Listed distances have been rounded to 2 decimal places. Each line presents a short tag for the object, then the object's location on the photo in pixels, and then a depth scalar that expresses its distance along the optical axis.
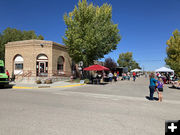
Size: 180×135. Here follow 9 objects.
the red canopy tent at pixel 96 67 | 16.67
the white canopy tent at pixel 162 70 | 22.14
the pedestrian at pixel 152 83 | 7.94
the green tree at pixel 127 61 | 66.62
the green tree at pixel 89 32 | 17.91
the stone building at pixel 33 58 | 20.27
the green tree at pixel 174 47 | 29.84
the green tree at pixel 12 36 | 30.53
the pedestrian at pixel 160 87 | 7.59
